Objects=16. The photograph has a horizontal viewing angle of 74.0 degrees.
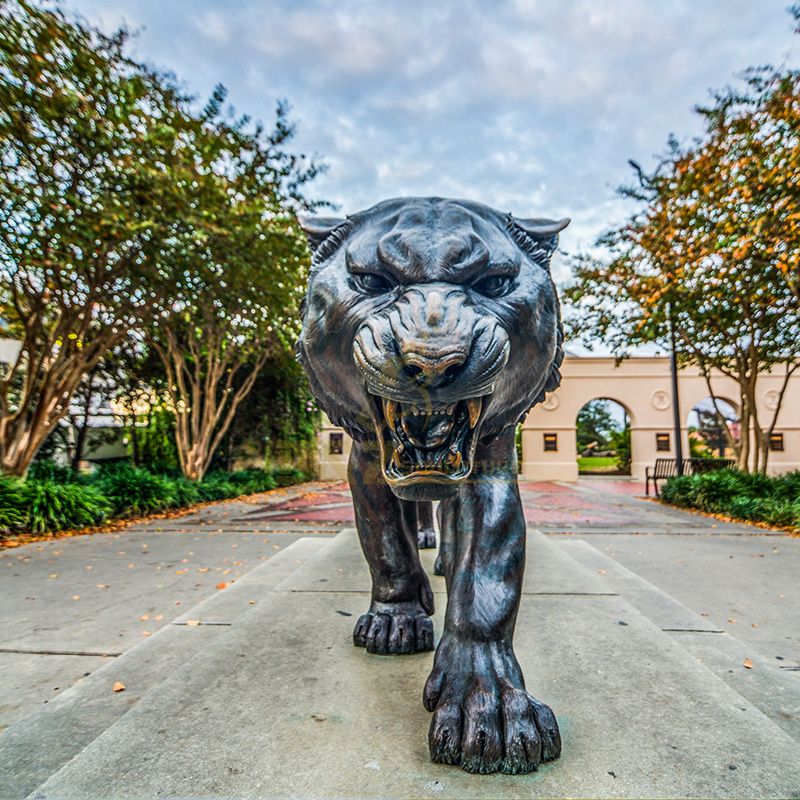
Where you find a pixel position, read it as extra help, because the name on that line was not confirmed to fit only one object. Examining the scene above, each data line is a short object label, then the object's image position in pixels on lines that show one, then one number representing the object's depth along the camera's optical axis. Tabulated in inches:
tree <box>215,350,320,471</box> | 639.1
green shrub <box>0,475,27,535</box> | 250.5
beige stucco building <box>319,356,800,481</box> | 759.7
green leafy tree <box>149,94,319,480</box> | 290.9
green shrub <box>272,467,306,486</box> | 639.9
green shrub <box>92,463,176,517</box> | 334.0
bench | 495.5
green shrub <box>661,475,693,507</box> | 409.4
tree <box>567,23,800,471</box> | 289.0
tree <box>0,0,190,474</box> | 231.1
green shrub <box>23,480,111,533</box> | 264.1
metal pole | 470.9
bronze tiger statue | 40.2
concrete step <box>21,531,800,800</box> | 39.6
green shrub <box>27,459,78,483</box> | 357.4
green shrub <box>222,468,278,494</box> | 532.1
